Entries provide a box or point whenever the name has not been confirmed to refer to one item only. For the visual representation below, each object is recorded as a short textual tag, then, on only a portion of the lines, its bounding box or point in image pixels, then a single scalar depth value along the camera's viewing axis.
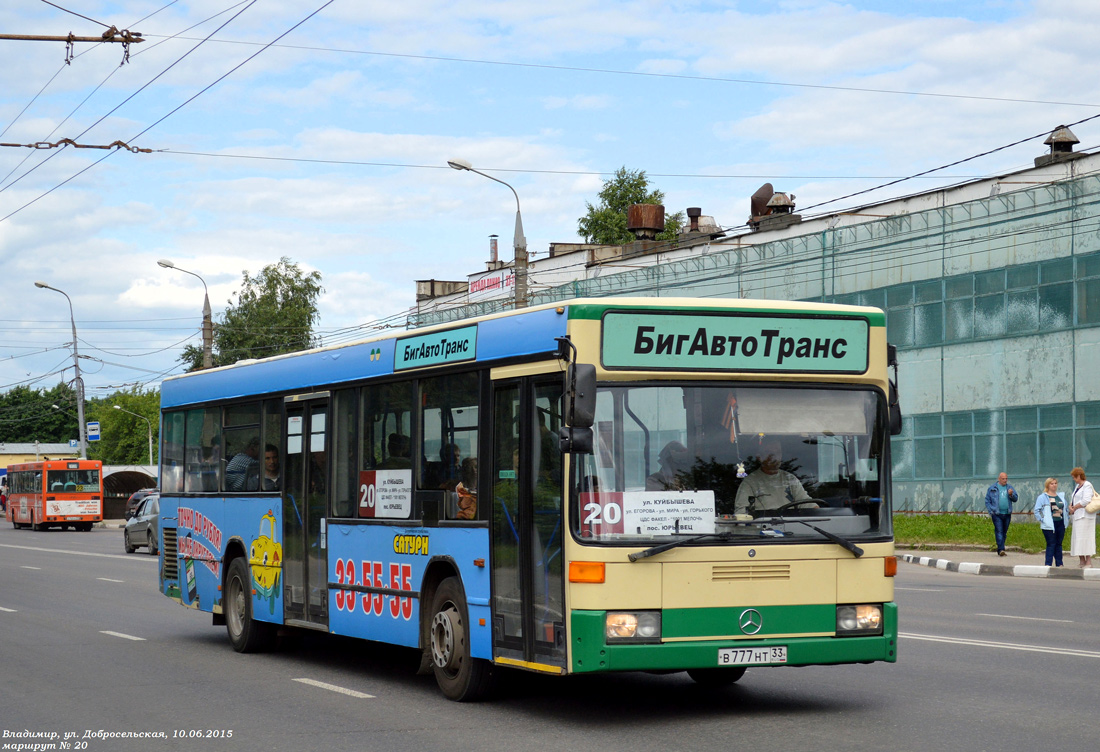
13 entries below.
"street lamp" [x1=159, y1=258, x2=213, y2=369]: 38.38
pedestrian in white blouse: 23.69
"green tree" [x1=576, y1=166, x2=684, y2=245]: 74.94
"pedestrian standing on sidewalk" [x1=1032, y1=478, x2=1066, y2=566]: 24.16
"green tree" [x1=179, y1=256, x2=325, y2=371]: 81.75
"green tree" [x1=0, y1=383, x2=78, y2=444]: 151.38
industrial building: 35.41
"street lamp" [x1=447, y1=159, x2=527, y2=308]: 27.36
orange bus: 58.78
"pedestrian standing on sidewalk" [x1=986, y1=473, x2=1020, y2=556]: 27.23
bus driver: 8.66
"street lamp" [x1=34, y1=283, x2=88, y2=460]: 62.72
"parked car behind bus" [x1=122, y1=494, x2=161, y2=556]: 35.91
